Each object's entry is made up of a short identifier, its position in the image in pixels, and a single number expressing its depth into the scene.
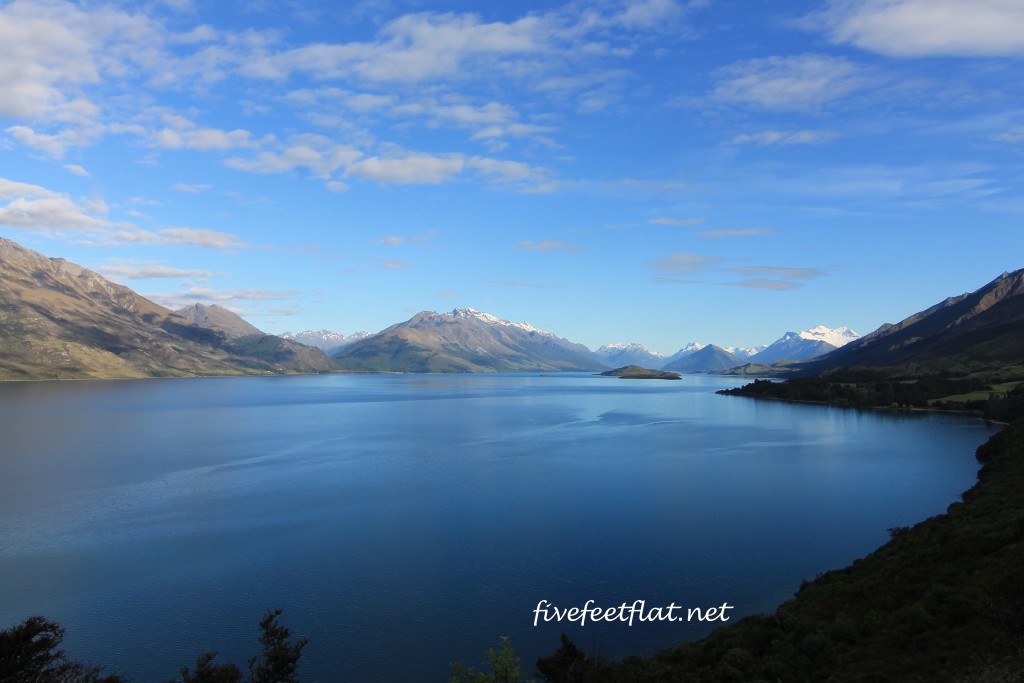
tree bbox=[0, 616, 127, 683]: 21.44
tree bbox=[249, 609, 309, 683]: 24.16
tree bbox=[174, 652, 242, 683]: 21.64
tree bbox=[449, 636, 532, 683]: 21.22
